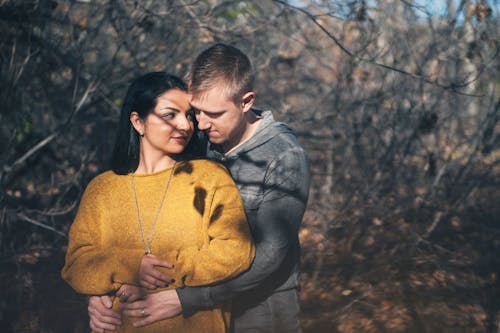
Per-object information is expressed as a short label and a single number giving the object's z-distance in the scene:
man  2.06
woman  2.03
